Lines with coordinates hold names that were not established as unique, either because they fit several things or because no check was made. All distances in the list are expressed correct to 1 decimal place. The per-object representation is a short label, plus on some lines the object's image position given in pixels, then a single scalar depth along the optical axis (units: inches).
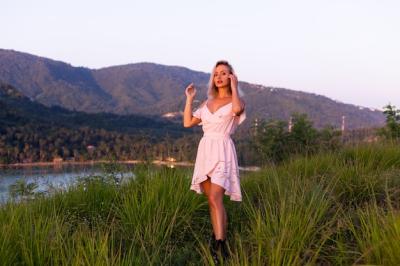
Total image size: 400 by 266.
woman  191.9
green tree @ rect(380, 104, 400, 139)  521.3
